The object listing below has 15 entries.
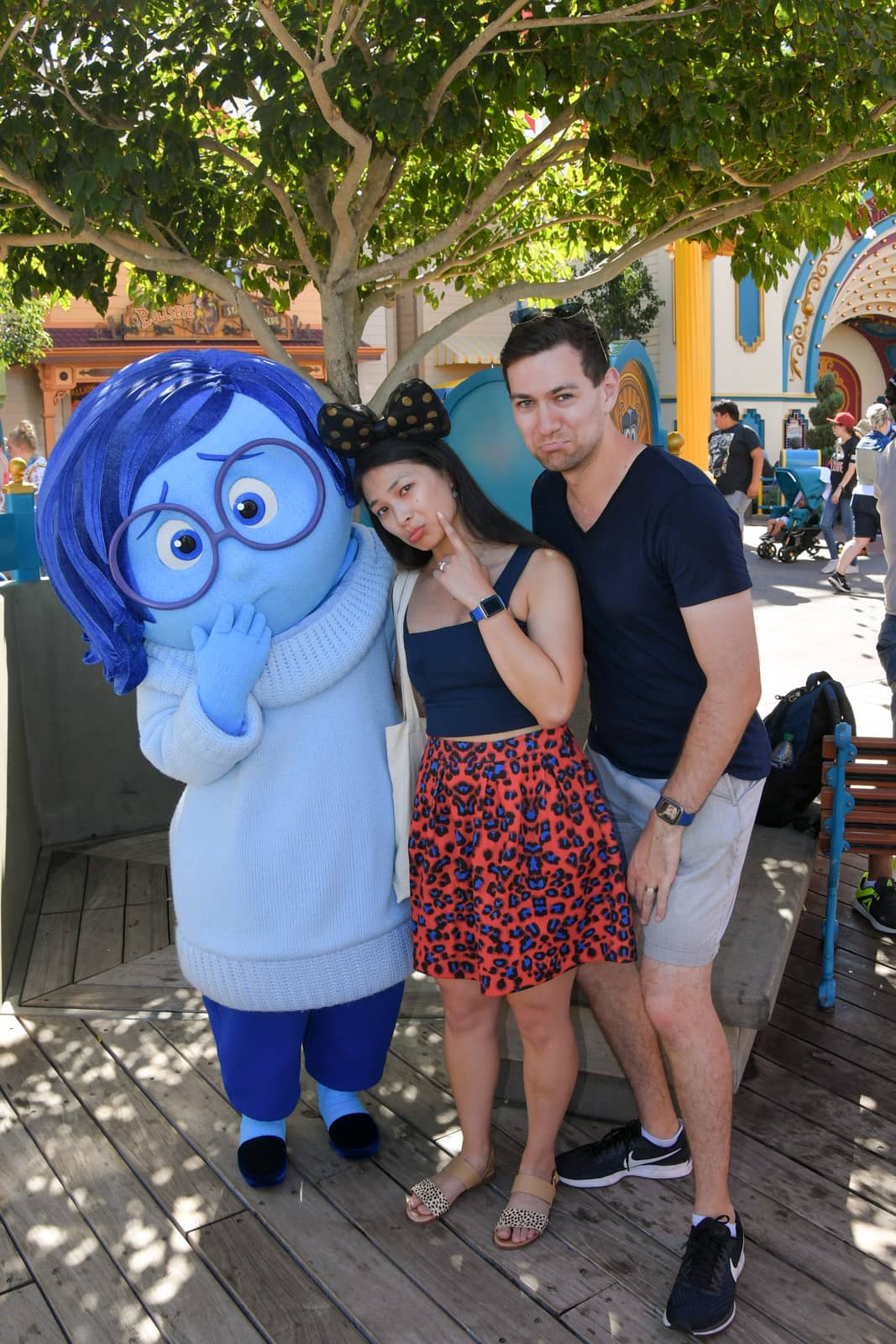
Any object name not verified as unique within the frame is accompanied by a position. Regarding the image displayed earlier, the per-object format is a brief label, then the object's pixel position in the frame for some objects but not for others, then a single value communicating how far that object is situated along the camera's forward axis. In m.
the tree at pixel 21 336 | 15.39
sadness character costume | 2.35
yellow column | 18.50
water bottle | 3.73
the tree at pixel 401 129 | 3.75
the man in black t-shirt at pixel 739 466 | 10.66
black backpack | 3.74
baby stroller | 13.20
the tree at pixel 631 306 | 19.94
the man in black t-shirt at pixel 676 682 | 2.08
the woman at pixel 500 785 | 2.17
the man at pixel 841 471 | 12.21
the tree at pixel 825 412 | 20.20
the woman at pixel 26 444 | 9.27
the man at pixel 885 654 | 3.83
